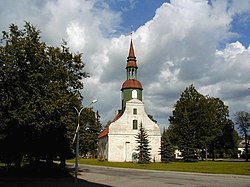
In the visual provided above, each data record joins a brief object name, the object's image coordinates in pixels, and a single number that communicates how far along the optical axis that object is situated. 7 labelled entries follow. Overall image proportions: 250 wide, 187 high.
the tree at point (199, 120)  66.56
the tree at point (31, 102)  25.53
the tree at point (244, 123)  70.38
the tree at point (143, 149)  55.12
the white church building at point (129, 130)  62.44
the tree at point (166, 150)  60.62
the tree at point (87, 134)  32.28
